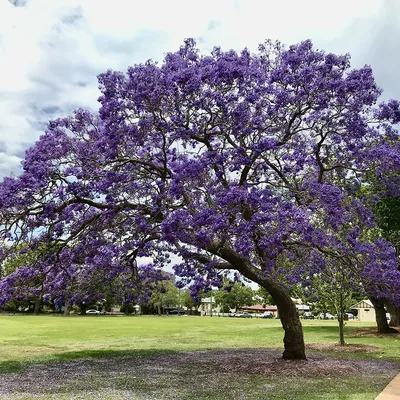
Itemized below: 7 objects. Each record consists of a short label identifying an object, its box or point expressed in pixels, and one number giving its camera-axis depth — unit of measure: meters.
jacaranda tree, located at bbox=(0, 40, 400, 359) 13.84
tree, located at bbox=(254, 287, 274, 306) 56.61
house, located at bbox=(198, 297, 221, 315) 123.06
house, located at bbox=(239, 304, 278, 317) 121.00
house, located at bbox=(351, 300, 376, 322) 81.06
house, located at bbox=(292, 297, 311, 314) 106.44
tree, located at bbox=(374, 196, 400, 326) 26.53
